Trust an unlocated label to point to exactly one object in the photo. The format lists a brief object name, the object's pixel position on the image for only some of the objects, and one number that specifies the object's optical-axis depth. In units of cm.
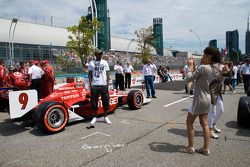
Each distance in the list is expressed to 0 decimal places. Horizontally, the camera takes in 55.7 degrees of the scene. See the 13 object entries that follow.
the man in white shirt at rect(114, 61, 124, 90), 1308
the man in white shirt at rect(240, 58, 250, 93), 1027
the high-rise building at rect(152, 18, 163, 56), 5848
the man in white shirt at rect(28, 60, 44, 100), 703
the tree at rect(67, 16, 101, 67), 1578
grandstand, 2033
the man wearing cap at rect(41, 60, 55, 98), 676
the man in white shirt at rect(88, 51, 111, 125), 551
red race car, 477
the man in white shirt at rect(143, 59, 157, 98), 963
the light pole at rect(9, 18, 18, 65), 1991
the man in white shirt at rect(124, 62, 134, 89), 1436
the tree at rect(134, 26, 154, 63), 4094
